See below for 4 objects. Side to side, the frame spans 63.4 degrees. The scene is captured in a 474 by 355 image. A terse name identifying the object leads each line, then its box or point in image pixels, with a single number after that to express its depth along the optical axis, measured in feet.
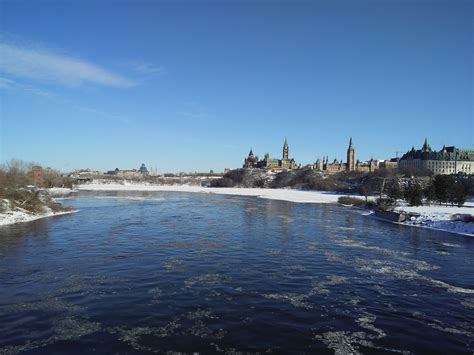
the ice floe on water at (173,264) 66.49
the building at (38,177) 315.56
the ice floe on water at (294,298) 49.69
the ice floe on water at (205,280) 57.98
